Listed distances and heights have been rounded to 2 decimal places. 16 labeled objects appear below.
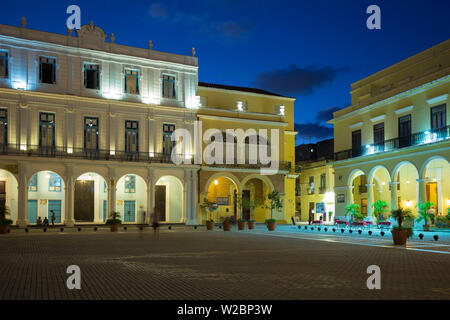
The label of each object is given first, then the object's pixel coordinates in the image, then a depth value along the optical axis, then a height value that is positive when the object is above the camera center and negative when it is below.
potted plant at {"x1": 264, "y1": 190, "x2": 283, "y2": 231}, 39.66 -1.36
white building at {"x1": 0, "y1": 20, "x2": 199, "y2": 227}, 35.41 +4.72
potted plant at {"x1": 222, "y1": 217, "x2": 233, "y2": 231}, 32.00 -2.62
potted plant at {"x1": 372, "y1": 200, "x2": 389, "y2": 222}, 32.78 -1.62
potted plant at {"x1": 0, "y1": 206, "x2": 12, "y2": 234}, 27.96 -2.22
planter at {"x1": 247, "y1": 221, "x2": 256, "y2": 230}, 34.49 -2.83
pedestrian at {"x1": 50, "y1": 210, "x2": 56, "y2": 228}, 35.49 -2.33
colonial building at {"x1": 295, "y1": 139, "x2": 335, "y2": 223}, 48.97 -0.49
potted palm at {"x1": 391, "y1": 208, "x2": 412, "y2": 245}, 18.41 -1.78
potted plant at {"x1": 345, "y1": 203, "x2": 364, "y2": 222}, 33.22 -1.80
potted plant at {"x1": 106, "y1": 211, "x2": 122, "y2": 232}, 31.73 -2.51
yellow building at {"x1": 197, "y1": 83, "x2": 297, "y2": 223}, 42.53 +3.11
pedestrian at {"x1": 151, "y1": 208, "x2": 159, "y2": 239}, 22.11 -1.47
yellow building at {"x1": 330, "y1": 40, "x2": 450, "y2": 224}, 29.05 +3.60
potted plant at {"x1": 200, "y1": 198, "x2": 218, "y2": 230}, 39.34 -1.68
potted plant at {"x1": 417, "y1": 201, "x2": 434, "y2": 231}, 27.76 -1.59
